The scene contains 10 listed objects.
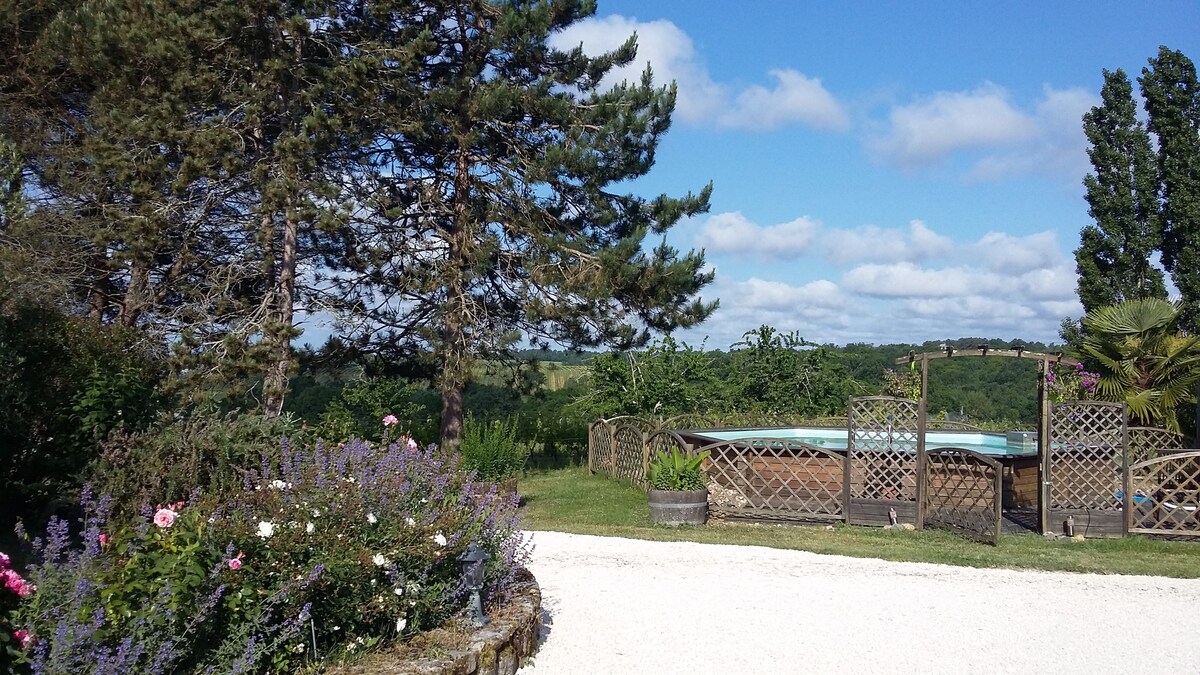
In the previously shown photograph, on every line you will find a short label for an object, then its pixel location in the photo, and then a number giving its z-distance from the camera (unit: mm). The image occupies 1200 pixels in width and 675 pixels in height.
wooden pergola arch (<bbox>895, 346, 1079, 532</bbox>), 9281
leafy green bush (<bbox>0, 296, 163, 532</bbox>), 5609
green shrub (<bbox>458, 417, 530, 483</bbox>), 11039
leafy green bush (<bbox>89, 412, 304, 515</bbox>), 5047
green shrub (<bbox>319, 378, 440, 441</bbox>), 12484
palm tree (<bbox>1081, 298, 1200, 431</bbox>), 11547
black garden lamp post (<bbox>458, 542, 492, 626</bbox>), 4555
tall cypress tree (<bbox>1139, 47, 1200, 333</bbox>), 19109
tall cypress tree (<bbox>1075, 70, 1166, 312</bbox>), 19688
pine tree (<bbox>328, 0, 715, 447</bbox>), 12766
